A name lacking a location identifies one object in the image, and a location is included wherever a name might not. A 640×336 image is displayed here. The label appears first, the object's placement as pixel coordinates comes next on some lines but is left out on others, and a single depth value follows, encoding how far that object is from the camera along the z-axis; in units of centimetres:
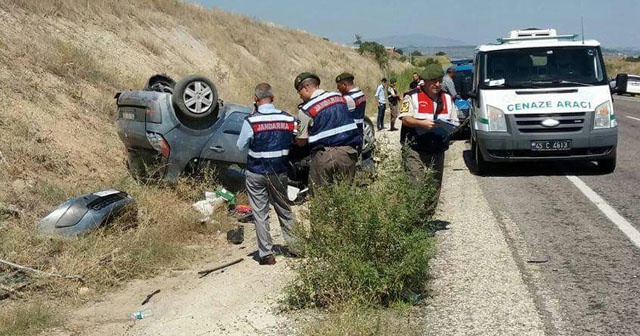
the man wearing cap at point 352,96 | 934
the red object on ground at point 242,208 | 878
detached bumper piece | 678
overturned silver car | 866
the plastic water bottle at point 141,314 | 548
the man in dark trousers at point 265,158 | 666
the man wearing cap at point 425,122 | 716
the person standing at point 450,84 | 1488
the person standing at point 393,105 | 2114
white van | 1057
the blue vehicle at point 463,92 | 1178
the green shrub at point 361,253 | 514
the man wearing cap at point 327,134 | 668
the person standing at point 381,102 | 2034
